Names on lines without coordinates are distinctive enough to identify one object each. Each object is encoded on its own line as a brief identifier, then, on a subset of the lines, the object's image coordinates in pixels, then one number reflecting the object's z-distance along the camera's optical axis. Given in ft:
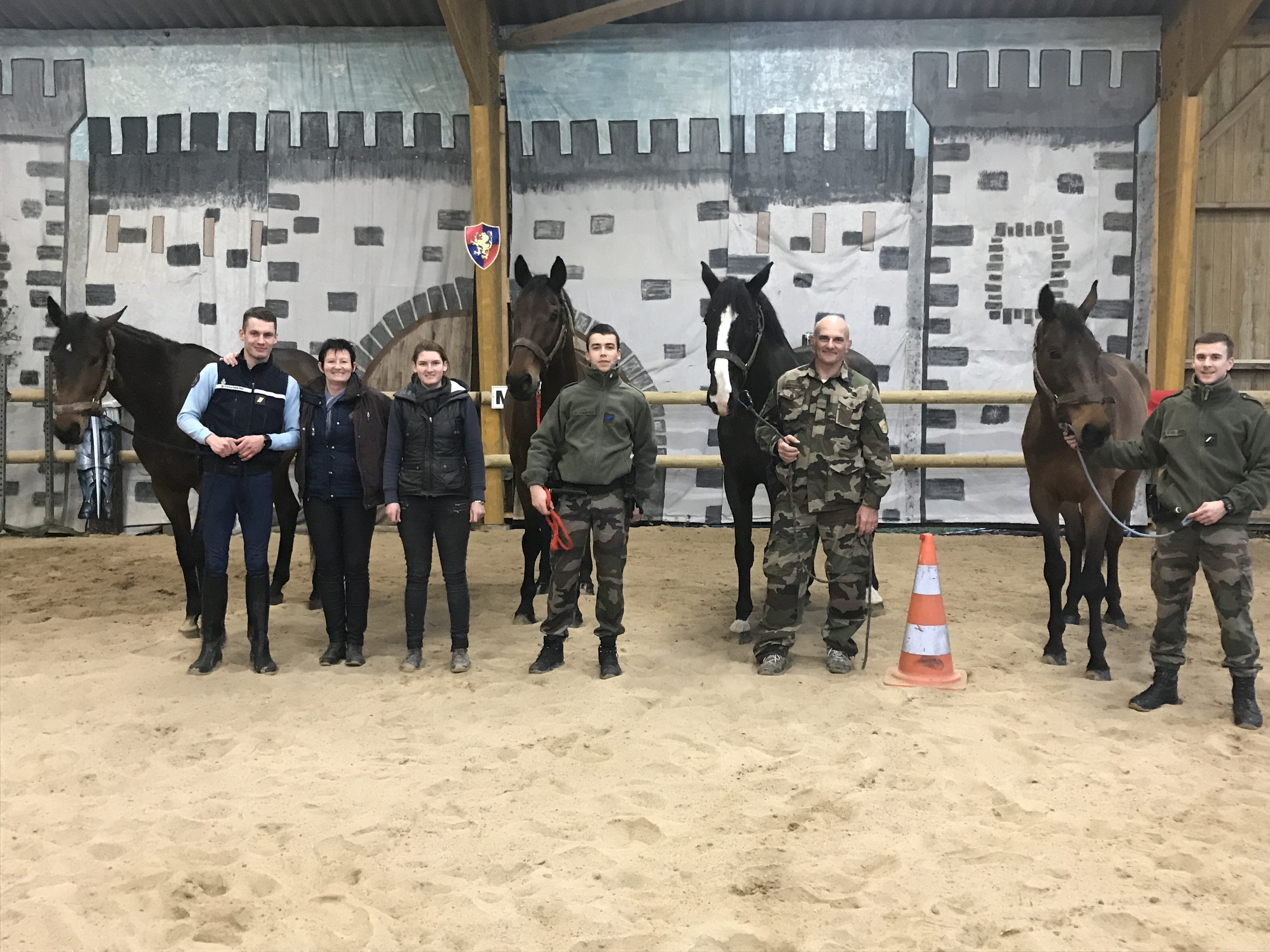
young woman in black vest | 13.16
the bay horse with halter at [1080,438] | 13.07
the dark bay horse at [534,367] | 14.70
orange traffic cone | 12.73
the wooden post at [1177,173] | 23.57
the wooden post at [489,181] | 23.84
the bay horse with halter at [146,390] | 14.57
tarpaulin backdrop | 25.34
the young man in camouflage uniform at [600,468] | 12.85
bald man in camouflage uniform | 12.91
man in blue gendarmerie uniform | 12.92
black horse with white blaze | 13.92
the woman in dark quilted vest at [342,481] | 13.42
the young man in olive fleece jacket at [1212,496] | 10.80
